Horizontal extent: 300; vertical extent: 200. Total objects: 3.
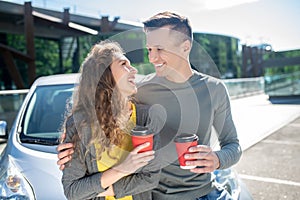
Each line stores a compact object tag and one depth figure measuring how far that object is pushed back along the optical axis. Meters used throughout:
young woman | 1.22
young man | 1.41
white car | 1.94
